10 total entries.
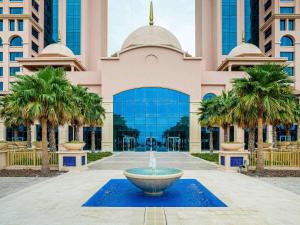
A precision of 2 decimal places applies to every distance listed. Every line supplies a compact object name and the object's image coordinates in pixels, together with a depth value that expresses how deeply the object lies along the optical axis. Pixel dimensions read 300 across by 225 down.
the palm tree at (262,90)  18.14
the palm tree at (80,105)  28.95
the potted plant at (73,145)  20.57
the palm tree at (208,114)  33.06
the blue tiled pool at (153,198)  10.56
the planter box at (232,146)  20.02
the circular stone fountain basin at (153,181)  11.16
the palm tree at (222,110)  30.91
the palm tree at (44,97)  17.89
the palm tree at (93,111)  31.85
